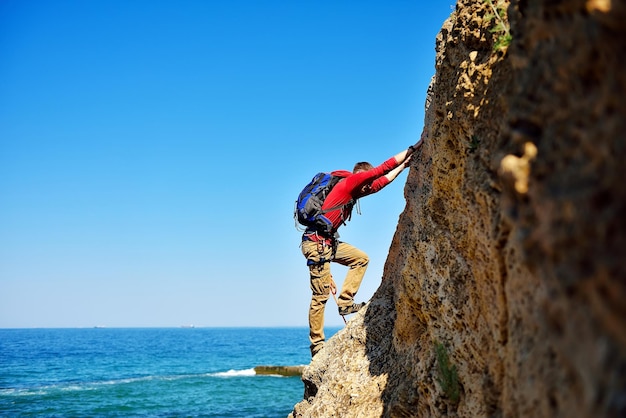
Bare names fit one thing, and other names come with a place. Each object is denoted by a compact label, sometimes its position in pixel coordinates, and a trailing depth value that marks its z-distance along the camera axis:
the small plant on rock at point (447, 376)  4.90
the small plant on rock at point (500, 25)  4.29
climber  8.55
